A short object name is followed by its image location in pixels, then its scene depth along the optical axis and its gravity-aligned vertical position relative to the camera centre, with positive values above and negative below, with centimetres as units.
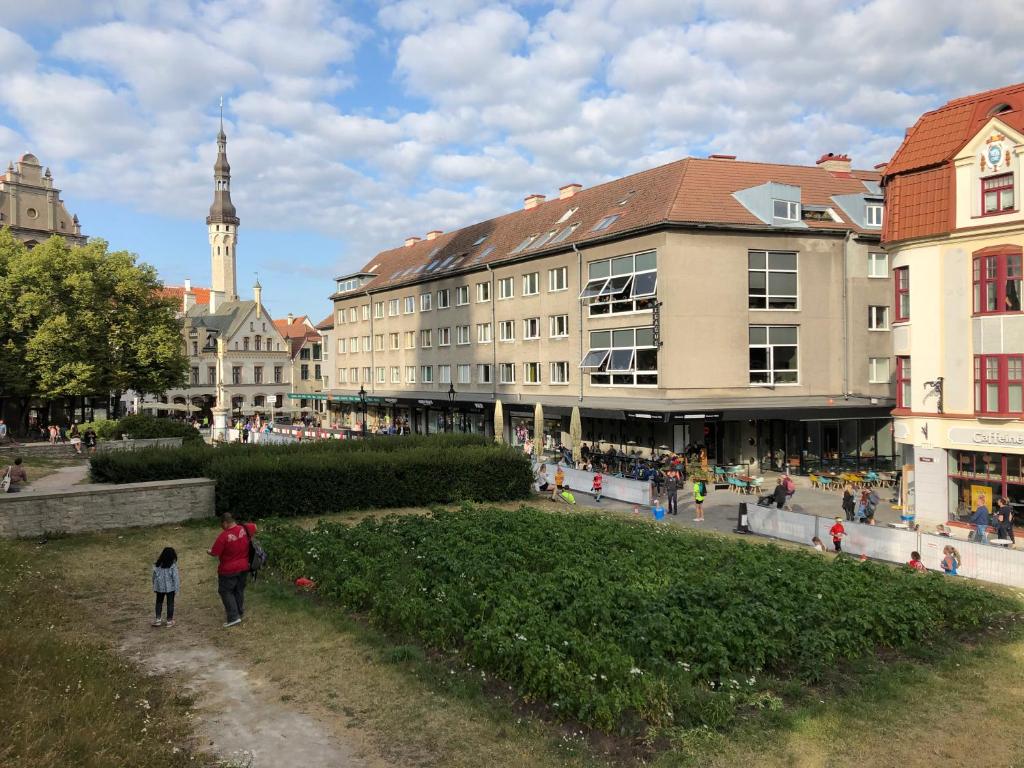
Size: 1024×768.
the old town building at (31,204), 6309 +1642
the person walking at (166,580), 1257 -298
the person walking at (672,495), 2703 -351
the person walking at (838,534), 2091 -382
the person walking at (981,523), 2120 -374
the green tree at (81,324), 4344 +449
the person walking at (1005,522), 2111 -356
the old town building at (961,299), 2339 +301
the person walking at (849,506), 2472 -362
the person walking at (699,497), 2614 -346
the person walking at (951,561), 1834 -399
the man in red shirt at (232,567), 1258 -277
